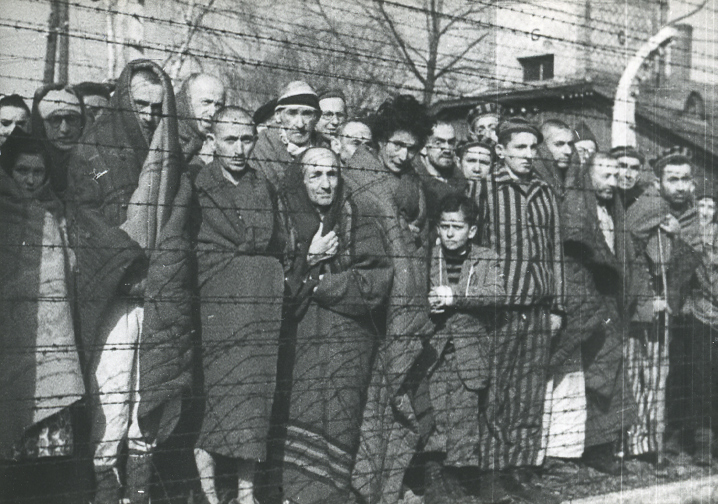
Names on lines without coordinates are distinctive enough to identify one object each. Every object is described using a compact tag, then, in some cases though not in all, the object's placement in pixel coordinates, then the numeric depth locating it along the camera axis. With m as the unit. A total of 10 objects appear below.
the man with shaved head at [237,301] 4.57
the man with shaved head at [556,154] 5.92
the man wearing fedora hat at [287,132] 4.81
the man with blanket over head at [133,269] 4.27
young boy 5.35
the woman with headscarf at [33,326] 4.10
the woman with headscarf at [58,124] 4.18
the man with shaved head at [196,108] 4.54
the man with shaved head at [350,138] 5.08
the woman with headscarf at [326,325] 4.82
